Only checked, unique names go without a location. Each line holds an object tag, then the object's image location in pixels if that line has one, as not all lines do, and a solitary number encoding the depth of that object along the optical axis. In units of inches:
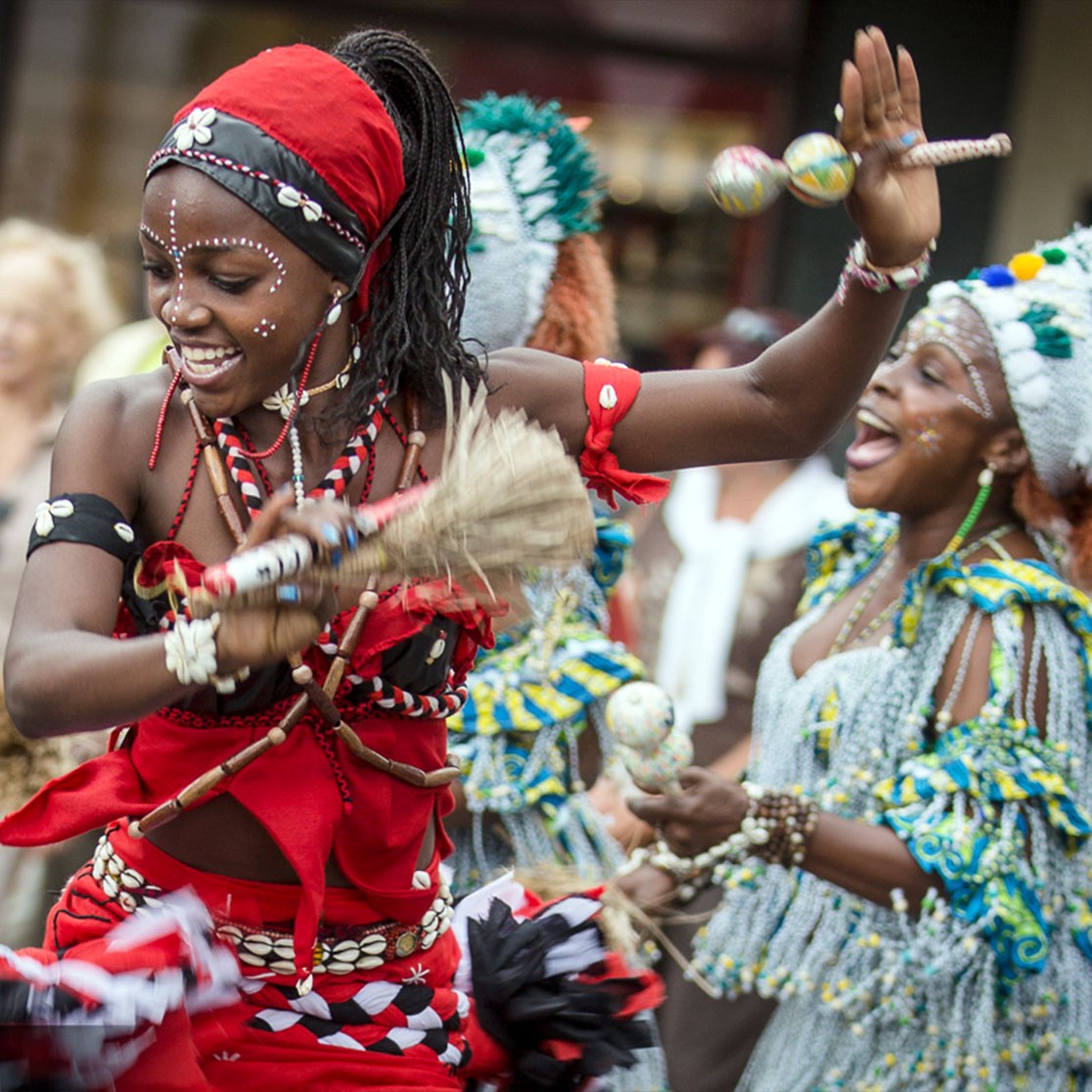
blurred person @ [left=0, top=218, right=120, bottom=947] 397.4
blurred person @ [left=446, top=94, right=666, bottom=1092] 286.0
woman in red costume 174.2
